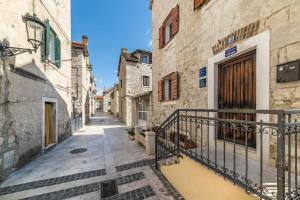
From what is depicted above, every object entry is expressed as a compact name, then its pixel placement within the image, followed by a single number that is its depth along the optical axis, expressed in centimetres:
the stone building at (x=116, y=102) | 2391
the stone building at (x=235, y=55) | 234
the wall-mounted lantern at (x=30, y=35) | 360
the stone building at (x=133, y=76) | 1468
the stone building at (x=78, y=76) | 1255
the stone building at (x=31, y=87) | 383
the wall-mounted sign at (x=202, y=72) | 415
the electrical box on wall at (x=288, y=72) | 220
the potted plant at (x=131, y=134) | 823
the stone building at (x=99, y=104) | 5072
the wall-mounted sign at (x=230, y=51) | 317
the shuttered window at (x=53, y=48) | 571
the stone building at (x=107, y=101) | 4010
